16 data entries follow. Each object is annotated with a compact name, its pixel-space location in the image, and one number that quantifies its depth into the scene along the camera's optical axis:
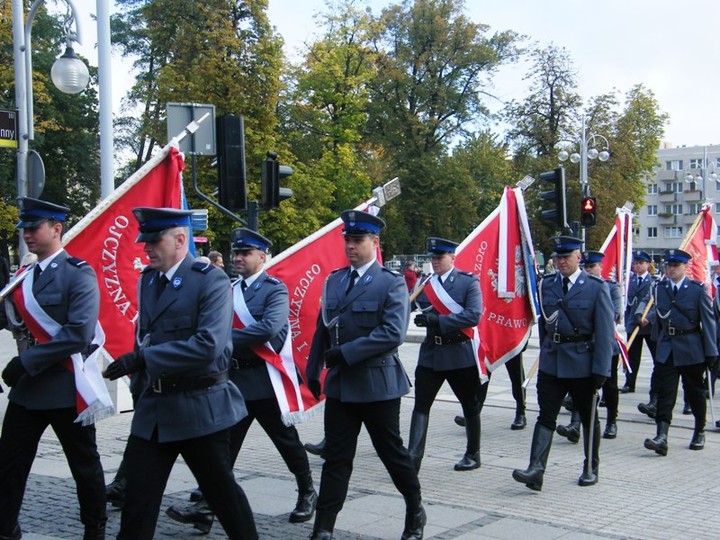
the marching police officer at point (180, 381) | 4.36
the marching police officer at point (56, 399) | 5.18
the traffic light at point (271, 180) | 9.94
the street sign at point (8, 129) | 13.61
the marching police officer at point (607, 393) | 9.58
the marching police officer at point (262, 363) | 6.24
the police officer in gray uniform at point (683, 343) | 9.30
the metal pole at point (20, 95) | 13.55
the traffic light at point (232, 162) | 9.55
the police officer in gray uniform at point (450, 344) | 7.92
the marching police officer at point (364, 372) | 5.53
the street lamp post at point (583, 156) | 36.04
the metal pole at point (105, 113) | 11.77
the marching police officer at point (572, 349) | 7.33
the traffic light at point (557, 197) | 13.81
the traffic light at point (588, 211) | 16.89
